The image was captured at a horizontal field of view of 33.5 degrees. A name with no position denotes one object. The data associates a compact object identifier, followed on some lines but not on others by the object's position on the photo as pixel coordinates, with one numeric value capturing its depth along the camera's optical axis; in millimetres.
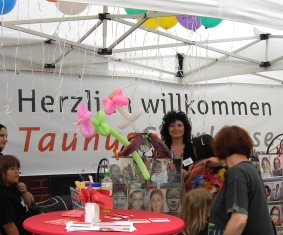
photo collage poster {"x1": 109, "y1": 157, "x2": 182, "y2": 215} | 2672
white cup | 2100
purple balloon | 3425
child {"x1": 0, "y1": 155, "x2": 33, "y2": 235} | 2633
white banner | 4086
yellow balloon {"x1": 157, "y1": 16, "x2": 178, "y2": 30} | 3766
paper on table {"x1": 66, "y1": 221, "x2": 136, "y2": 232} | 1936
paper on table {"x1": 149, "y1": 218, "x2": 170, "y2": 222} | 2221
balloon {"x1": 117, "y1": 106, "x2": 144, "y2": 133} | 2867
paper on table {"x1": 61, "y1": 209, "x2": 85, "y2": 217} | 2291
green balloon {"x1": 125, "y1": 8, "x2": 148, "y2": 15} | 3398
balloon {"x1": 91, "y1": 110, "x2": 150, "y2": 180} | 2637
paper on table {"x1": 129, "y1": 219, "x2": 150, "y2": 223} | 2186
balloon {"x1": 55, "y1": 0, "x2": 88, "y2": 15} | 3238
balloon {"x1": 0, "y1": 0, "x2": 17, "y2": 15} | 2844
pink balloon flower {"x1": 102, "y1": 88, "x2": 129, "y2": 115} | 2724
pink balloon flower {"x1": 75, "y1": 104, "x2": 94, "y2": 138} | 2525
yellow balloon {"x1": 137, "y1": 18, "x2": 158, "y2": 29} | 3829
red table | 1902
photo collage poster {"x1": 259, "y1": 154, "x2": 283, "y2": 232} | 3424
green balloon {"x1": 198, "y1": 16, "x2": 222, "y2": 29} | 3616
